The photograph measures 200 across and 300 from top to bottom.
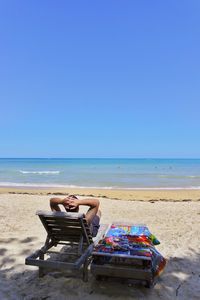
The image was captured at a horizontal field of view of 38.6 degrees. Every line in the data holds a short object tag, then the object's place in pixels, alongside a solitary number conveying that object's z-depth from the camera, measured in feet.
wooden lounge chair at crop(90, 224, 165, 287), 10.96
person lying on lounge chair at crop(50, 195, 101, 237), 14.58
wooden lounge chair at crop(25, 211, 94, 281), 11.80
